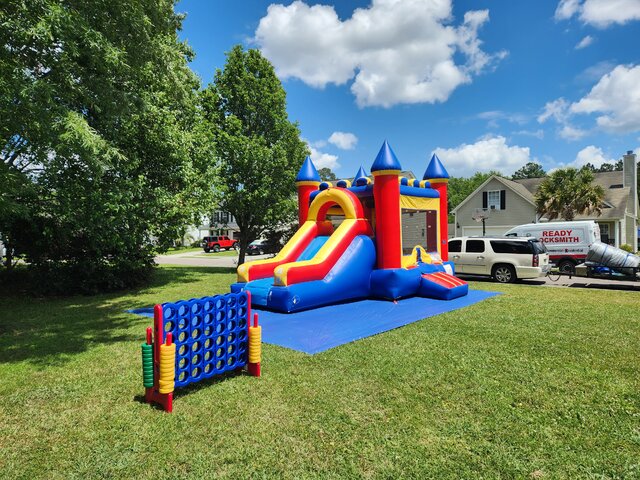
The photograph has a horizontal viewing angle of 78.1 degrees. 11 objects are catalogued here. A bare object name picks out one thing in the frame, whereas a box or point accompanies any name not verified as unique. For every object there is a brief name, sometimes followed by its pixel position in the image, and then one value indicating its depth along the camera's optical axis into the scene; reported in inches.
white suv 555.2
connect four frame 165.2
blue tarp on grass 270.7
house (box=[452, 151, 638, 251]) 1098.1
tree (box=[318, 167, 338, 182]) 3604.8
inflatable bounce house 381.7
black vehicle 1291.0
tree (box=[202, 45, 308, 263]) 756.0
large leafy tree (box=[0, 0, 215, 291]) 221.0
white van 680.4
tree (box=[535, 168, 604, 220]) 983.6
